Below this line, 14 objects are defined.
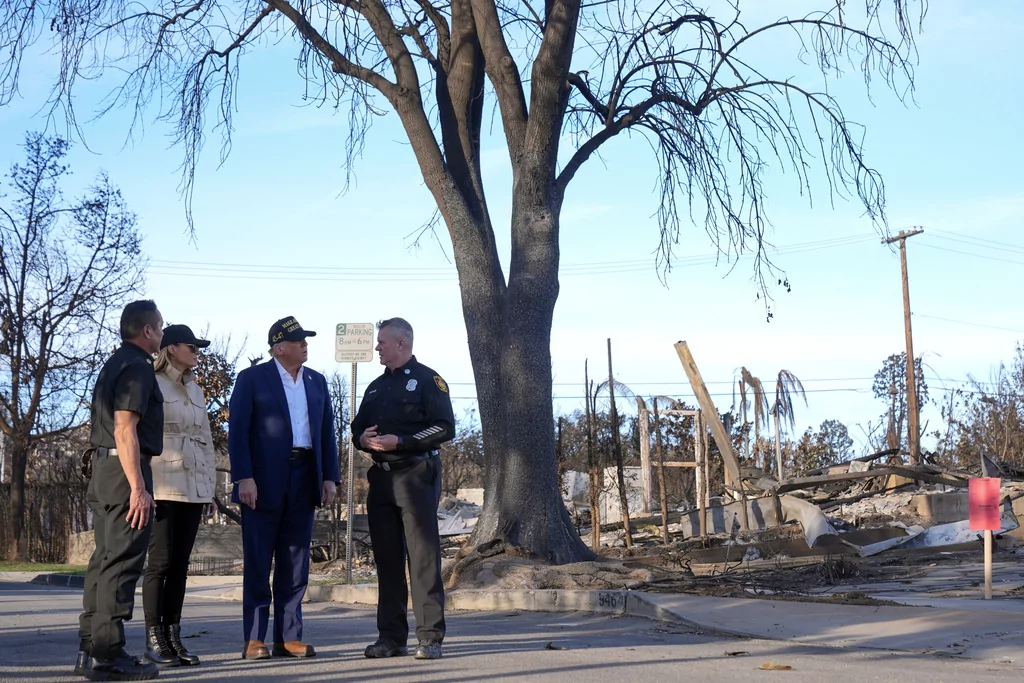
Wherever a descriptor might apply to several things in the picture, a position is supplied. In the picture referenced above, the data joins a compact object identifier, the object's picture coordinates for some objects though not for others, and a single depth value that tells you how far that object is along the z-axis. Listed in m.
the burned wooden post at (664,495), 15.93
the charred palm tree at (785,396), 38.25
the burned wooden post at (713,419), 18.47
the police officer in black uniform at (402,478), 6.36
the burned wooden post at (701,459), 20.30
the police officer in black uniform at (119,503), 5.48
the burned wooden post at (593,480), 14.58
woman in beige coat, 6.20
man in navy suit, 6.36
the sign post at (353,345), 12.02
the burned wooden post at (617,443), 14.66
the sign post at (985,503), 8.93
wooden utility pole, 36.34
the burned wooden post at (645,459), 23.77
